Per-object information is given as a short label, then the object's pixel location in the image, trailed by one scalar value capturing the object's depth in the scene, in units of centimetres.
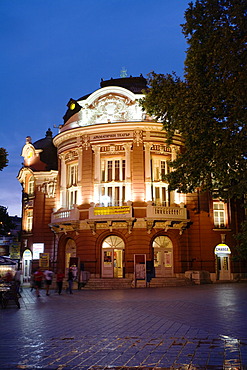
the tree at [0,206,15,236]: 4241
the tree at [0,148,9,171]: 1916
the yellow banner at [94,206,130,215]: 3103
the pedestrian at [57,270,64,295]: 2623
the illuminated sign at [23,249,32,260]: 3942
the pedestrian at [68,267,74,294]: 2634
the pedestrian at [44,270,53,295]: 2500
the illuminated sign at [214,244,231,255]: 3484
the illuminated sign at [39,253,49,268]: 3494
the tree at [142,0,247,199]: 1543
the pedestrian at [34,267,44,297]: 2345
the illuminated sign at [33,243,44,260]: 3678
